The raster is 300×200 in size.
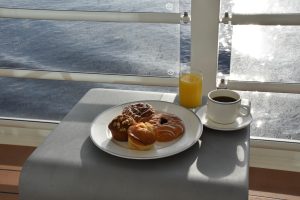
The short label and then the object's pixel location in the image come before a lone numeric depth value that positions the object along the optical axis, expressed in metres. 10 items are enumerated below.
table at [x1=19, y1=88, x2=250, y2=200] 0.87
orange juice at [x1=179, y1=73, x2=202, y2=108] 1.17
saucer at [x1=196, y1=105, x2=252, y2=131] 1.04
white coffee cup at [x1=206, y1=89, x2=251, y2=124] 1.04
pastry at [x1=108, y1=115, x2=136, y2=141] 0.98
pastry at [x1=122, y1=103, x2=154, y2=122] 1.04
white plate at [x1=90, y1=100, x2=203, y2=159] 0.94
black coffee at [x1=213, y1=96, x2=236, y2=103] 1.08
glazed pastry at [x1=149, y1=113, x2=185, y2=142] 0.99
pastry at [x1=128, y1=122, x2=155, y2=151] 0.94
